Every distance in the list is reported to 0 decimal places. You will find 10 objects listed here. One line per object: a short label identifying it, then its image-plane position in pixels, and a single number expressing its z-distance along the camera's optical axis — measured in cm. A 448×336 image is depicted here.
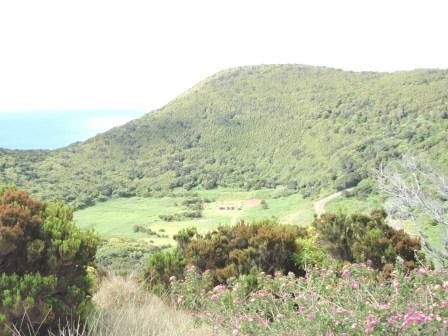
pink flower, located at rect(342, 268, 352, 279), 406
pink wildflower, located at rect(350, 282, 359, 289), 389
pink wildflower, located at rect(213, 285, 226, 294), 439
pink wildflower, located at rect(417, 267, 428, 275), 382
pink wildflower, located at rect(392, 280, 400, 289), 360
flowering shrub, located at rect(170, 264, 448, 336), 294
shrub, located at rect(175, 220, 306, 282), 665
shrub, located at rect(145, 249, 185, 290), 678
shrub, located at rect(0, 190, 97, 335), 396
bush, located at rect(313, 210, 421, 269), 669
